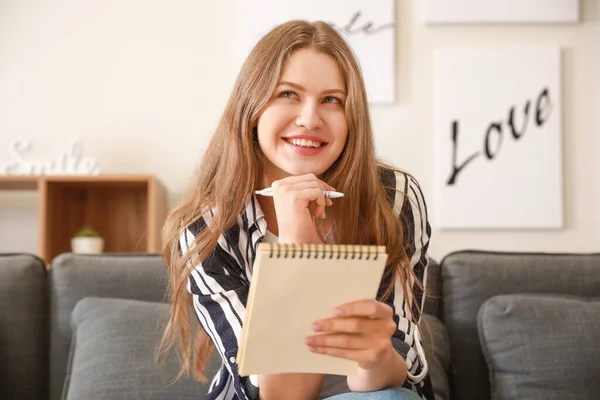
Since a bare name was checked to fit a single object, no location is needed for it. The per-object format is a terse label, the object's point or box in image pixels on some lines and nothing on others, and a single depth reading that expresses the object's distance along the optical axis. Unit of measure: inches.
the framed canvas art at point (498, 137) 101.7
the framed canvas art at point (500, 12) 103.8
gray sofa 61.8
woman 45.7
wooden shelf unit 91.5
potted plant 93.9
